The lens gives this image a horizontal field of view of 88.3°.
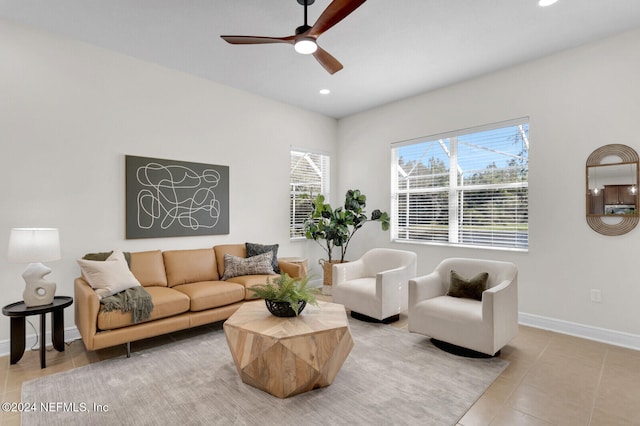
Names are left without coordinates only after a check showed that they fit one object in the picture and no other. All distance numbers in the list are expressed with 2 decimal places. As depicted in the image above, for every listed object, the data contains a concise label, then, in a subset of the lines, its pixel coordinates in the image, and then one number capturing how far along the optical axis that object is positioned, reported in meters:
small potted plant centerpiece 2.55
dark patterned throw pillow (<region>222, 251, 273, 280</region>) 4.09
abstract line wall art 3.79
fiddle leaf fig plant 5.20
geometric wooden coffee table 2.23
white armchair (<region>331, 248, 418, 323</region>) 3.74
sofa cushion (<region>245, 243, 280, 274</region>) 4.38
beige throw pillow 2.97
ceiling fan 2.14
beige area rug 2.09
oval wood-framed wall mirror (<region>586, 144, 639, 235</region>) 3.22
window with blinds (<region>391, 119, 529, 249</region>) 4.05
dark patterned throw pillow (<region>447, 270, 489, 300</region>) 3.24
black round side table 2.71
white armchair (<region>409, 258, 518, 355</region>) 2.80
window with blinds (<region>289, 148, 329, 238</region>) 5.55
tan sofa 2.82
